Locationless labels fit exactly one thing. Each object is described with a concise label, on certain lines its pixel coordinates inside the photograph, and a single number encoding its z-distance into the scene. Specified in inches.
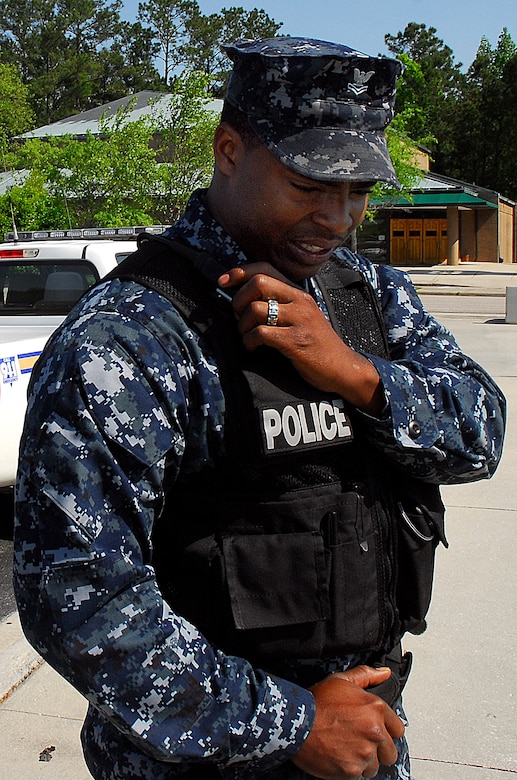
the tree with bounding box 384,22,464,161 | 2193.7
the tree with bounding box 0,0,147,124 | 2564.0
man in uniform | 45.2
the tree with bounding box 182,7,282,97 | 2743.6
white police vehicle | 237.0
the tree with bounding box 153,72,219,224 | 605.3
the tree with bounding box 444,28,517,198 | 2010.3
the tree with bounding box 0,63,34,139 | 1264.8
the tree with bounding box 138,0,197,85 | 2780.5
